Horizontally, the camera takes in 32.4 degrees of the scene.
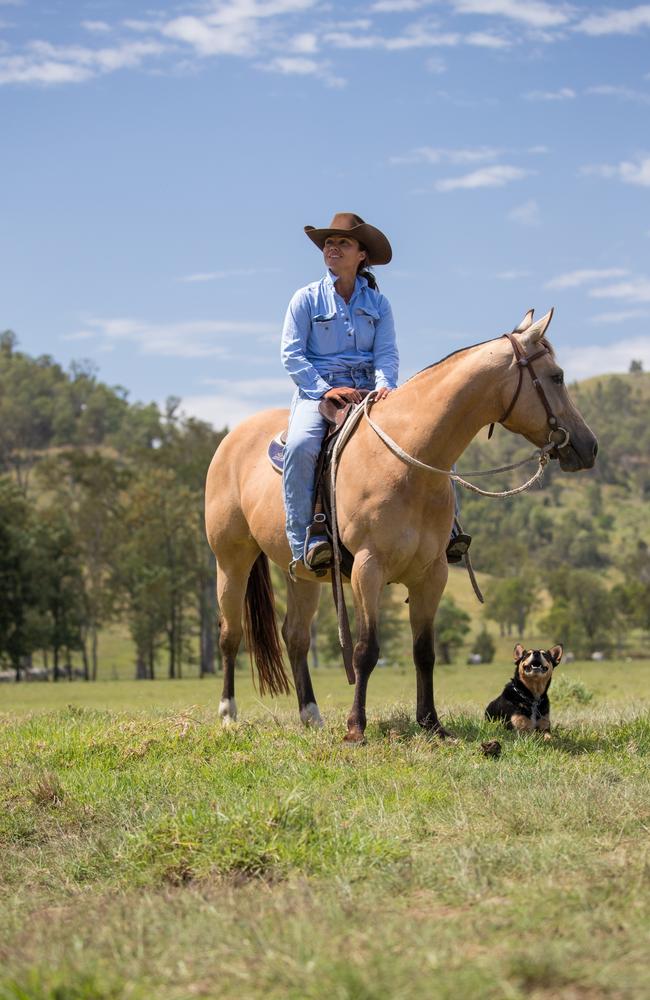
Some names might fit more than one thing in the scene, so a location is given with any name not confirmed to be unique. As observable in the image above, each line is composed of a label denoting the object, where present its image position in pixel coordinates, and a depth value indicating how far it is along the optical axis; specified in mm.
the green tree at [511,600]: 86562
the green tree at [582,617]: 76125
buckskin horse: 8297
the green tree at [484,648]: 75312
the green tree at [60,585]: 56312
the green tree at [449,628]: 73188
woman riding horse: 9328
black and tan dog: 9398
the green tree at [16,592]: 53469
